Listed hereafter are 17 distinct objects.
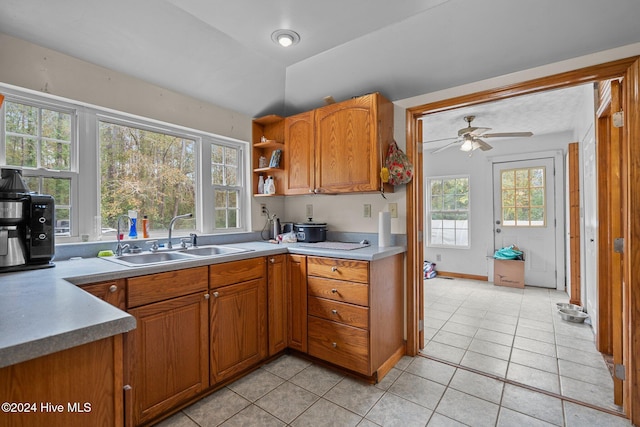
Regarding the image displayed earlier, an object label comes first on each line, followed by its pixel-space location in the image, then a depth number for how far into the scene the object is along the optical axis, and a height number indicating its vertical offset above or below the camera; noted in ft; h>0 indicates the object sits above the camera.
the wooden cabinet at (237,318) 6.25 -2.31
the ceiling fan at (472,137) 11.14 +3.00
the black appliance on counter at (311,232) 9.00 -0.53
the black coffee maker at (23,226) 4.81 -0.15
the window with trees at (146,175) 7.06 +1.08
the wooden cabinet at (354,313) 6.54 -2.32
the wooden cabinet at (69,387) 2.27 -1.42
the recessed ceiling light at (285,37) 6.79 +4.20
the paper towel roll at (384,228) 7.77 -0.36
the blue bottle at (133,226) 7.14 -0.24
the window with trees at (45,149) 5.80 +1.41
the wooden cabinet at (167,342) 5.08 -2.33
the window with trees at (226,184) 9.32 +1.04
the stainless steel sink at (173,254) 6.56 -0.92
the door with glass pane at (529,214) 14.43 -0.02
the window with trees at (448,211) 16.71 +0.18
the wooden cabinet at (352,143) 7.57 +1.95
